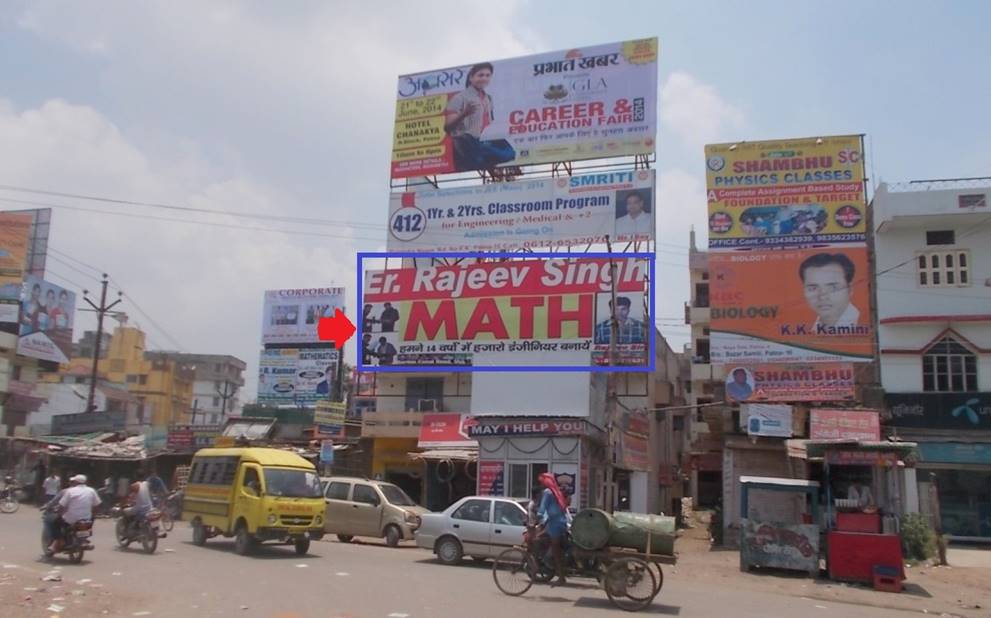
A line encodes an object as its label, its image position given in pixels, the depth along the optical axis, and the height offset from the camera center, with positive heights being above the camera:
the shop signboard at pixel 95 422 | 36.56 +0.00
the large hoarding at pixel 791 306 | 28.11 +4.74
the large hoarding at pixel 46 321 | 48.75 +5.86
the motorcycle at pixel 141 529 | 15.91 -2.00
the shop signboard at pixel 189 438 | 32.34 -0.47
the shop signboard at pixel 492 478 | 22.17 -1.09
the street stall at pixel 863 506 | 15.16 -1.12
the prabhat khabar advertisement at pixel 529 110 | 31.09 +12.46
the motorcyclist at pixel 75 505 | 14.00 -1.38
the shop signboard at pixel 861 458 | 16.34 -0.15
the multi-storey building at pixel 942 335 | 26.39 +3.80
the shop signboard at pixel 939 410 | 26.59 +1.33
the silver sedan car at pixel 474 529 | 16.12 -1.78
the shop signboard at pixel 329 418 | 30.72 +0.43
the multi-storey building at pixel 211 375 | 78.12 +5.02
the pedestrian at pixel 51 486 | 26.82 -2.09
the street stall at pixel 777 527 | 16.17 -1.54
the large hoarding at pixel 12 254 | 46.03 +8.85
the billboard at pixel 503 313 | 29.69 +4.55
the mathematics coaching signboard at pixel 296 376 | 45.41 +2.86
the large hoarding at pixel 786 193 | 28.95 +8.76
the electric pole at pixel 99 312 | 36.72 +4.72
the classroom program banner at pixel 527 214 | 30.62 +8.36
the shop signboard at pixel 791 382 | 27.56 +2.15
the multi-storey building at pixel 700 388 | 37.28 +2.47
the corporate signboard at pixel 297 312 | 46.66 +6.44
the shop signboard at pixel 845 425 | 24.58 +0.71
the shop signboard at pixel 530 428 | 21.45 +0.24
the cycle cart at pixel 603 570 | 11.41 -1.81
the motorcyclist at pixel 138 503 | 16.17 -1.51
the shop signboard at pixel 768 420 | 24.08 +0.76
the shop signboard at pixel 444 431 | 27.58 +0.11
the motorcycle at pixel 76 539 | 13.93 -1.92
